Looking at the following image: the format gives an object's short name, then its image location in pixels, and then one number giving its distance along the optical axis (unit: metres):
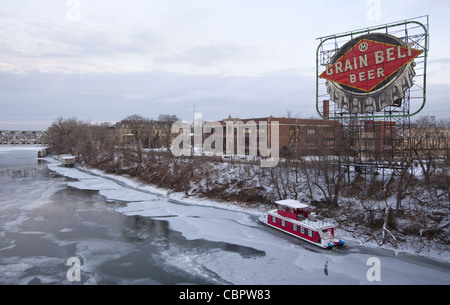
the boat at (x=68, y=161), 73.20
